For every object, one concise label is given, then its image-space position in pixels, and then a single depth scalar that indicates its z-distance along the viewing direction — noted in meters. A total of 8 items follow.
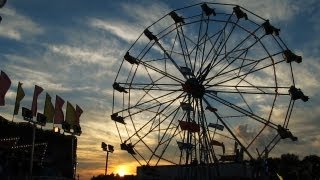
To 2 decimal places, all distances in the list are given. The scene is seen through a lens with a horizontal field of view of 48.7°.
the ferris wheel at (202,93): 28.63
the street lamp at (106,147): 51.59
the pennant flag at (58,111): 47.64
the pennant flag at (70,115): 49.09
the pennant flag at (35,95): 45.57
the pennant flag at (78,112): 49.73
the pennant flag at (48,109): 47.23
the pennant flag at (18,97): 46.04
